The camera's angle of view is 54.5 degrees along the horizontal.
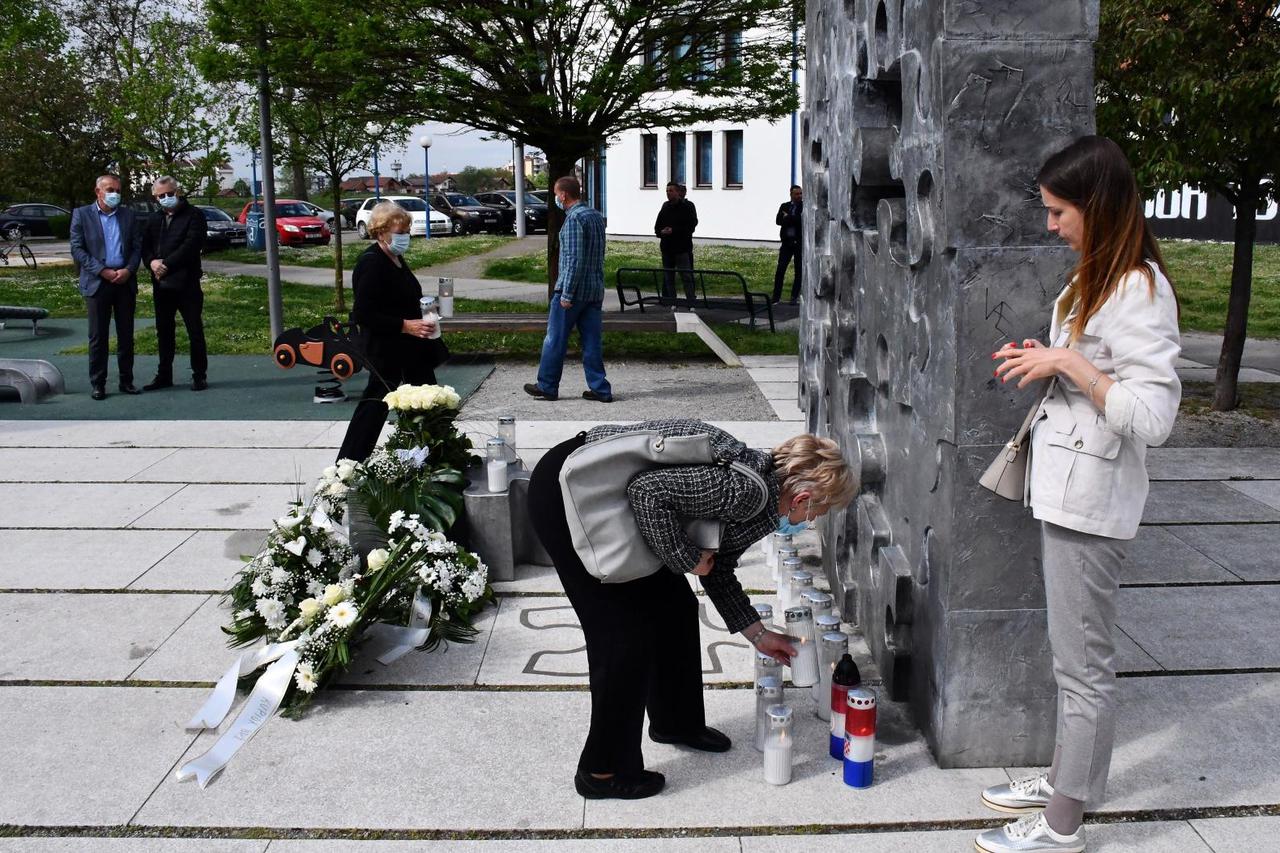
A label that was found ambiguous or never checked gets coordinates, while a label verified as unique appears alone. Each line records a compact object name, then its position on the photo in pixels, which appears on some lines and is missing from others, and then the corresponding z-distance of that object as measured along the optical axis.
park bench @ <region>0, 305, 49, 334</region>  14.91
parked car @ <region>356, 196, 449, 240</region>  38.75
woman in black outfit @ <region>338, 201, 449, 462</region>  7.22
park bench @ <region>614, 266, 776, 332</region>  15.93
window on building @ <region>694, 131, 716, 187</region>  38.81
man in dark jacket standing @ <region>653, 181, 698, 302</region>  18.45
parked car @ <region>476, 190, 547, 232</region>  41.50
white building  36.06
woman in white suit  3.26
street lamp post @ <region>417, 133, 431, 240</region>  46.46
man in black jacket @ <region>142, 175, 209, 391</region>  11.19
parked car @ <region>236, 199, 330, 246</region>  34.22
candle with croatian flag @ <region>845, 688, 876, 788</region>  4.00
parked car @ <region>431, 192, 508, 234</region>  41.25
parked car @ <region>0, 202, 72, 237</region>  40.28
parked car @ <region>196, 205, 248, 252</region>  32.62
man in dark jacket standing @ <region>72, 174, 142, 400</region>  10.89
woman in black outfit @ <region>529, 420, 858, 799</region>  3.53
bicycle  26.38
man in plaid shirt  10.26
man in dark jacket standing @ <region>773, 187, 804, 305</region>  18.51
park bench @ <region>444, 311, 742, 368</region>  13.00
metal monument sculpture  3.79
